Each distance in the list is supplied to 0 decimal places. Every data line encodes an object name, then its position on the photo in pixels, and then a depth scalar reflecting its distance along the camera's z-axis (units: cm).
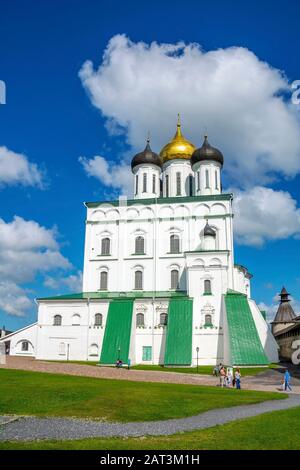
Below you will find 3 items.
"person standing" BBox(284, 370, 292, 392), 2039
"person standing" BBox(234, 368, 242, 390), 2101
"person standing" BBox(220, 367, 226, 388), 2188
